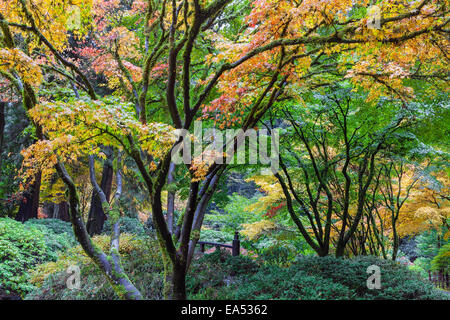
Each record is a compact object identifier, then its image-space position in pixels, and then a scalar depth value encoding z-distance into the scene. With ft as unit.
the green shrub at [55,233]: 24.95
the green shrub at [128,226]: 36.81
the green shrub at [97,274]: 16.53
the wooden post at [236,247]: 24.68
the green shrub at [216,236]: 42.66
